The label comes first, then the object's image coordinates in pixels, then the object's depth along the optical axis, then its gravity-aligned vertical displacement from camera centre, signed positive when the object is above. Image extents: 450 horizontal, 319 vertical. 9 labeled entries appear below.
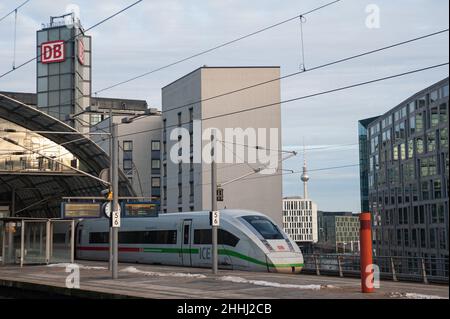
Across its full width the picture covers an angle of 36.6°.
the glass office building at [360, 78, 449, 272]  78.38 +5.64
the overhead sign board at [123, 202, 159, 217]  36.28 +0.76
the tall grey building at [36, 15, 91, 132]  89.31 +20.31
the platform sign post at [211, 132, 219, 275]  26.16 +0.06
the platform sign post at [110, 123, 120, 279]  24.10 +0.13
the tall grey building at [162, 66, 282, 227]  72.75 +10.57
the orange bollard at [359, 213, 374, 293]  16.95 -0.77
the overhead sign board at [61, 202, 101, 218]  32.72 +0.68
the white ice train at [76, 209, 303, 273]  30.17 -0.96
